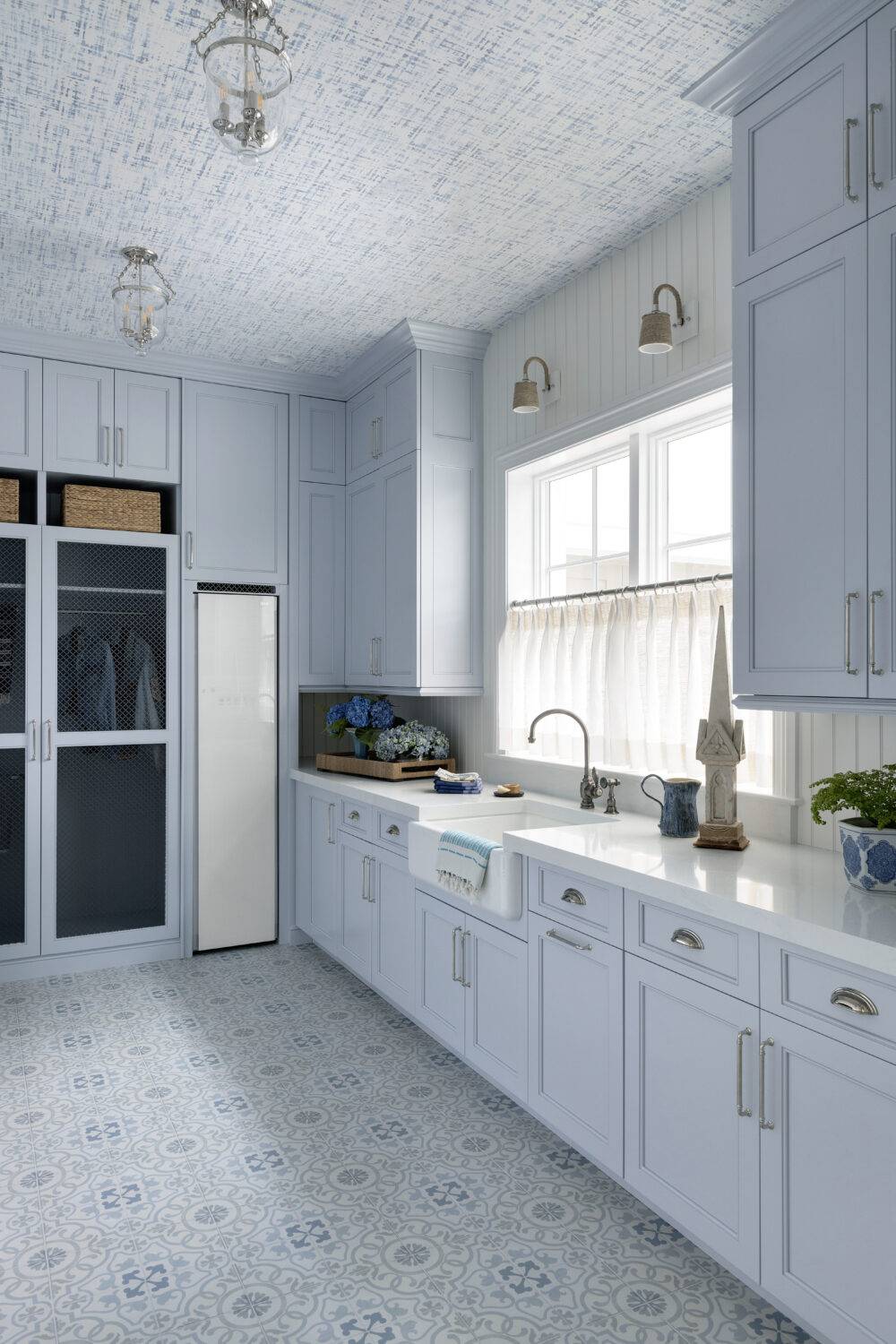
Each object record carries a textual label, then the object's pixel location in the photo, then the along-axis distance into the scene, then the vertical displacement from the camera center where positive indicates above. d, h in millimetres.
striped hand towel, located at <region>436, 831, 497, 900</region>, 2697 -534
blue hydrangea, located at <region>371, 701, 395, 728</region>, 4184 -136
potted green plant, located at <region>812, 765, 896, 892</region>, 1882 -290
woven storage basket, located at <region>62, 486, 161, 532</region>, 4051 +790
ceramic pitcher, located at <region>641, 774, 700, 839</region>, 2586 -349
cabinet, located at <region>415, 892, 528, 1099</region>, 2666 -960
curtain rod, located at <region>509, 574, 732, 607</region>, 2793 +327
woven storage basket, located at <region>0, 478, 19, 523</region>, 3932 +789
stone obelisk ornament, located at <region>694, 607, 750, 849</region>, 2381 -202
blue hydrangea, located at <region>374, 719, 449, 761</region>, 3959 -251
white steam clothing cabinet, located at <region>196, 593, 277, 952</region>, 4309 -404
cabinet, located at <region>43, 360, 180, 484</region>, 4055 +1184
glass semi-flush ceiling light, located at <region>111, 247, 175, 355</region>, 3023 +1244
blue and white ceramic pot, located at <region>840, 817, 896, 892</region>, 1879 -352
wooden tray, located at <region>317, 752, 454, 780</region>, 3900 -358
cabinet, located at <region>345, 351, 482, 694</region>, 3852 +660
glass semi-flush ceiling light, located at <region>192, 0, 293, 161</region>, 1504 +999
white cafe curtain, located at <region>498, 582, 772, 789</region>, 2846 +28
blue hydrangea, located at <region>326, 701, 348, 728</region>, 4320 -132
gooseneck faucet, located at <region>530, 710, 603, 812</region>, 3103 -345
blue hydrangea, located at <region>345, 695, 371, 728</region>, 4176 -127
